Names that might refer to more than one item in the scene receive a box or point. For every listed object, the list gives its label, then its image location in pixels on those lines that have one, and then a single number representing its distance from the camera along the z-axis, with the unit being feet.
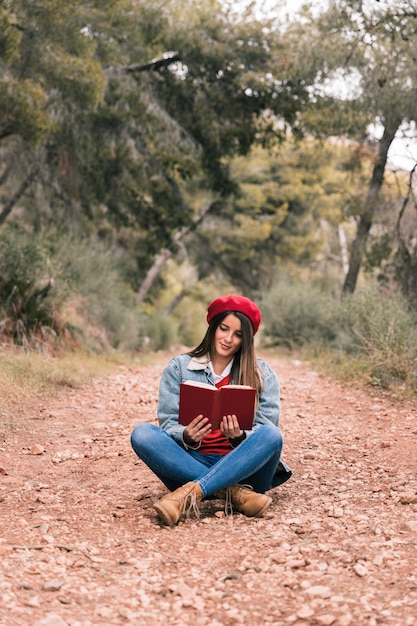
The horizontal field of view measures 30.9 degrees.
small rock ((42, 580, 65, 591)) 10.06
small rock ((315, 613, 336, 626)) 9.04
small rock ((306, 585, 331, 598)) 9.80
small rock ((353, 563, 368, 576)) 10.40
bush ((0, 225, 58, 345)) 31.60
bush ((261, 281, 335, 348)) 48.83
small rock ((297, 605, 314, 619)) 9.29
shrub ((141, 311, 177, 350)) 56.24
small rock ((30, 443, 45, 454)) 18.35
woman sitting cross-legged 13.10
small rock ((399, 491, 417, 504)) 13.99
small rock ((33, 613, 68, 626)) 8.88
